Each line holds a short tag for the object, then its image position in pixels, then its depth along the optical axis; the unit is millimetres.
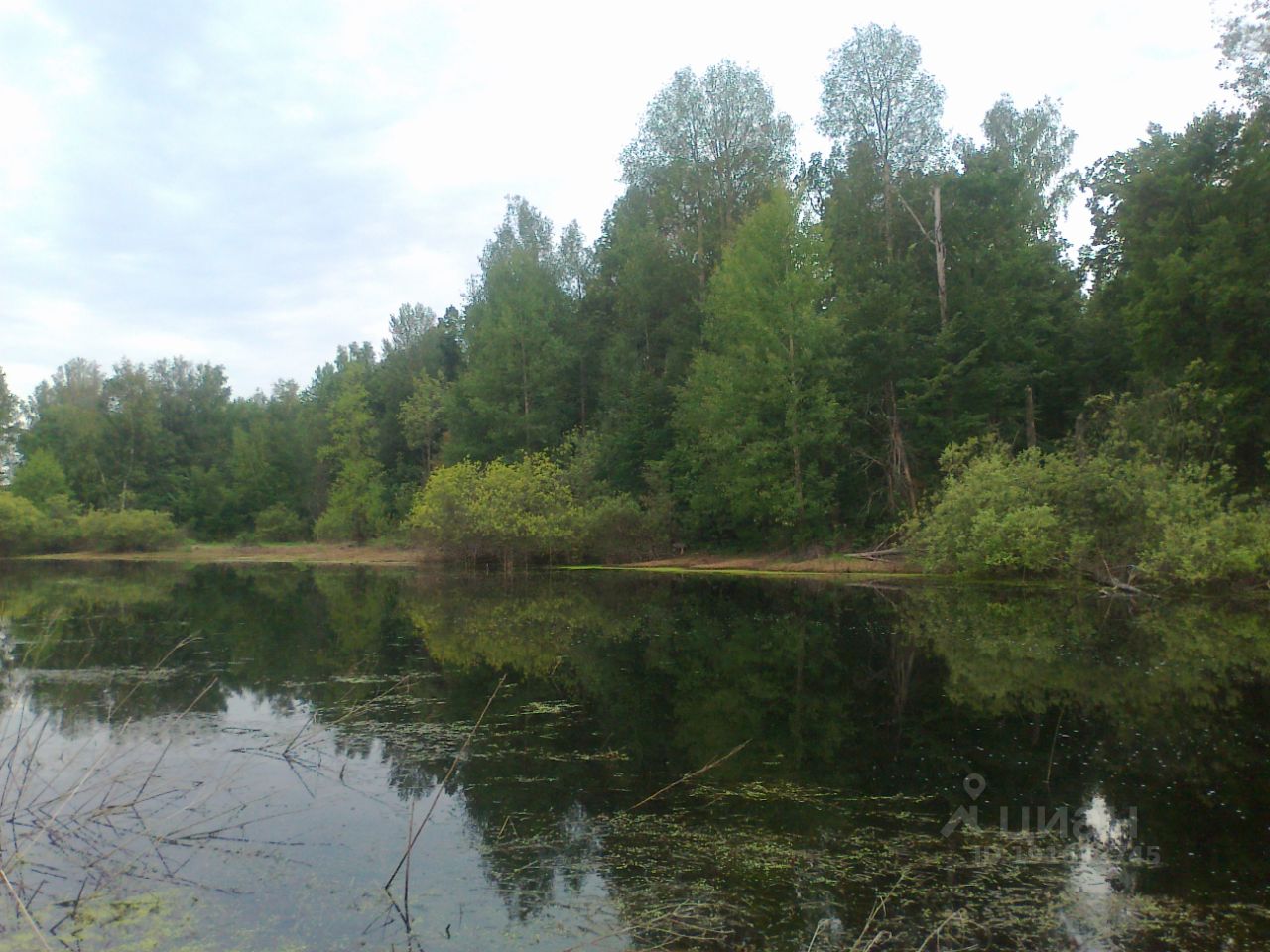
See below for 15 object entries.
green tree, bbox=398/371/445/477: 52281
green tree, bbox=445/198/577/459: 41969
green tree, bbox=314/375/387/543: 50562
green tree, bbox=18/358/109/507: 60031
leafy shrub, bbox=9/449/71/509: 52531
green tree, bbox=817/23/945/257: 33750
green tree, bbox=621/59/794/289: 38812
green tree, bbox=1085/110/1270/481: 22062
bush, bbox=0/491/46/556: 43094
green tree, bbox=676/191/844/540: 30969
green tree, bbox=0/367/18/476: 58312
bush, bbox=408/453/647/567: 32062
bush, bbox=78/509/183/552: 45844
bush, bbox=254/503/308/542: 56250
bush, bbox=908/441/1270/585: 18594
